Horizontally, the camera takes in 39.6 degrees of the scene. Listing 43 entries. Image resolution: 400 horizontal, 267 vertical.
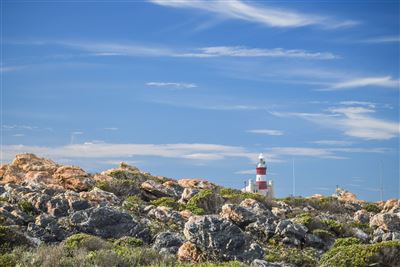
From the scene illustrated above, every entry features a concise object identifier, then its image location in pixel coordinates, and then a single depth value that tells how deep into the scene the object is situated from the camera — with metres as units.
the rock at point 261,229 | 22.20
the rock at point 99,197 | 24.04
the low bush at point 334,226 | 25.05
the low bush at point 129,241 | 18.30
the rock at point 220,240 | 16.67
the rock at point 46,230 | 19.09
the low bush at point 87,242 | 16.39
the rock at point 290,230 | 22.00
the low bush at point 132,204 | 24.72
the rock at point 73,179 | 28.30
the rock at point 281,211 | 28.30
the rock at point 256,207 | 24.53
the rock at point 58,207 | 21.56
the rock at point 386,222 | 27.91
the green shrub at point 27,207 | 21.80
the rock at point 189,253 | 16.61
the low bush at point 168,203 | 26.77
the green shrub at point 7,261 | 12.55
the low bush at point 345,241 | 21.47
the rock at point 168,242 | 17.55
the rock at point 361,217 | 31.40
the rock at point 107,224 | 20.00
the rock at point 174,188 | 31.80
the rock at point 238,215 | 22.83
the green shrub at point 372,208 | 39.33
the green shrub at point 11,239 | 16.23
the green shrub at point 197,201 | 26.32
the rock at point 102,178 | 31.35
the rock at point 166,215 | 22.70
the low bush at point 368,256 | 14.79
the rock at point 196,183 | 36.65
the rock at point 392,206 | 37.21
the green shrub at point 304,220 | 24.30
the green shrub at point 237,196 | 31.06
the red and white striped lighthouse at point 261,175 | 58.18
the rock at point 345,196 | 45.49
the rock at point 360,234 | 24.93
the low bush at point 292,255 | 19.05
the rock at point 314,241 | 22.09
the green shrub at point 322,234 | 23.12
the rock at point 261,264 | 14.24
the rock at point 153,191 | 30.48
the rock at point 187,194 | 29.19
